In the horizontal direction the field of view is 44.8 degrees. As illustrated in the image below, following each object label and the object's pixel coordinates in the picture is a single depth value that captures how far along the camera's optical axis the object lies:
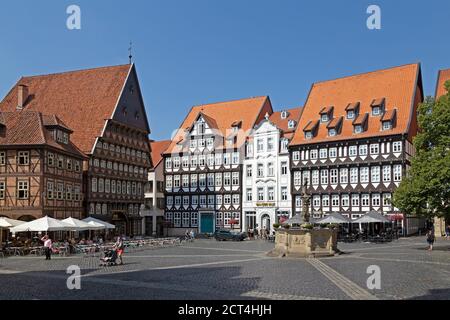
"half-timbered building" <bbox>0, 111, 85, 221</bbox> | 41.66
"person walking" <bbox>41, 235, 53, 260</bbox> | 28.11
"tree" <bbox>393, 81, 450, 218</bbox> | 31.33
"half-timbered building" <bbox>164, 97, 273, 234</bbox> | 63.66
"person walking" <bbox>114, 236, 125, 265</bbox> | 24.94
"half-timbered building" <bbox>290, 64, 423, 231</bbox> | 51.03
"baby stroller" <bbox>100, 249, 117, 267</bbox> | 23.91
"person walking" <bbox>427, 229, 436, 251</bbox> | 32.72
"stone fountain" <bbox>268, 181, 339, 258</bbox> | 28.22
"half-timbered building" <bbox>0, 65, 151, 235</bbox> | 51.22
